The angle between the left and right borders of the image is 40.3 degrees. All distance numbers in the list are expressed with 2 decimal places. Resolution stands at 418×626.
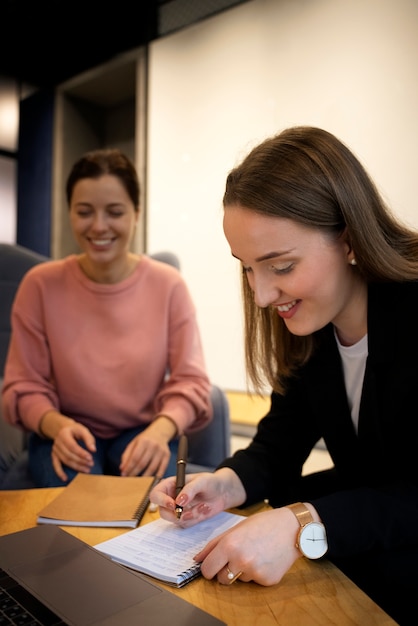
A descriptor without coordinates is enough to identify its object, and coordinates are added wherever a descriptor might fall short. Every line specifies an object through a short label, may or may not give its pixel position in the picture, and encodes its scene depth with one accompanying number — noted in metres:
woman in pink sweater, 1.57
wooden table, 0.62
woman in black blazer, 0.80
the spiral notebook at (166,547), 0.71
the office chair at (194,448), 1.51
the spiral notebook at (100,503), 0.90
